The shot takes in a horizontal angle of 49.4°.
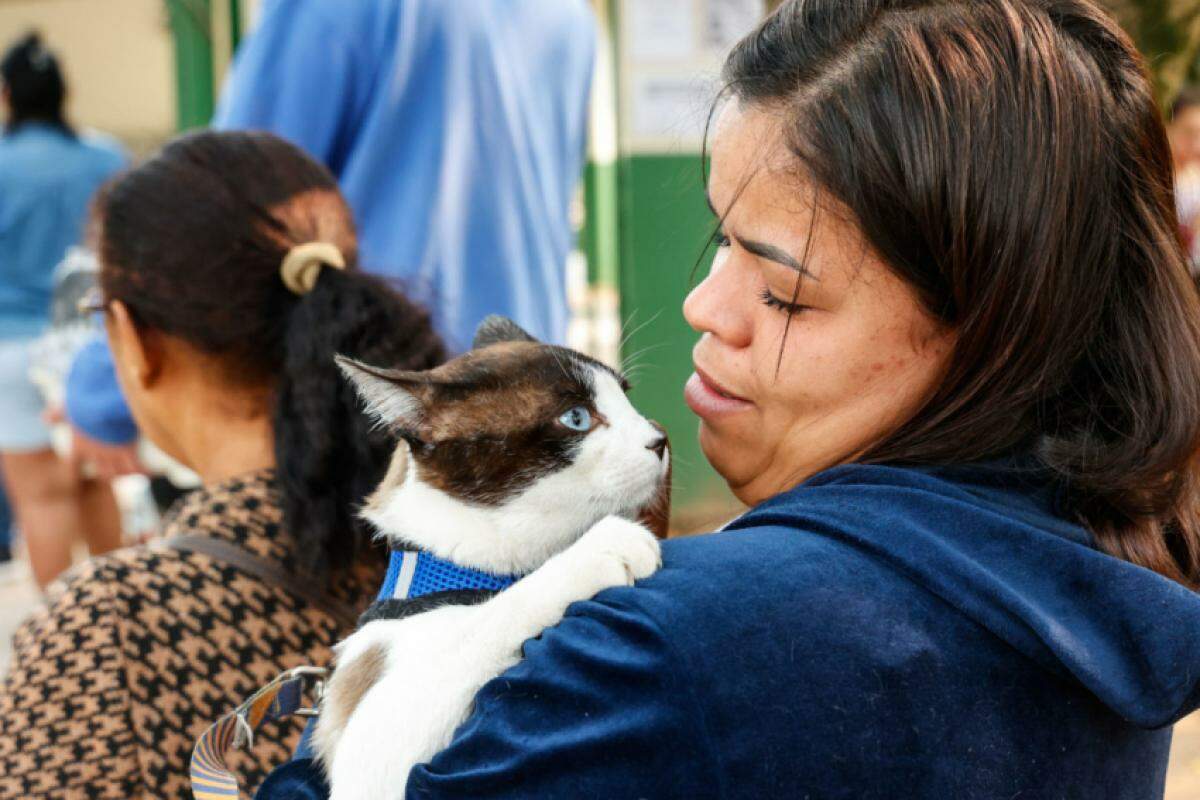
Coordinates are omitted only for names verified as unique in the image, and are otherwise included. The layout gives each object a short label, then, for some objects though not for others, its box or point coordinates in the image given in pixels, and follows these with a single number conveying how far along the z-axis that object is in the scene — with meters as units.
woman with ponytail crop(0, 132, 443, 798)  1.90
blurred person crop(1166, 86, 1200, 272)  6.10
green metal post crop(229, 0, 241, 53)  6.57
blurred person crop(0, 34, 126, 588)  5.14
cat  1.49
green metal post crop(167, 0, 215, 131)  6.70
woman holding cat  1.18
